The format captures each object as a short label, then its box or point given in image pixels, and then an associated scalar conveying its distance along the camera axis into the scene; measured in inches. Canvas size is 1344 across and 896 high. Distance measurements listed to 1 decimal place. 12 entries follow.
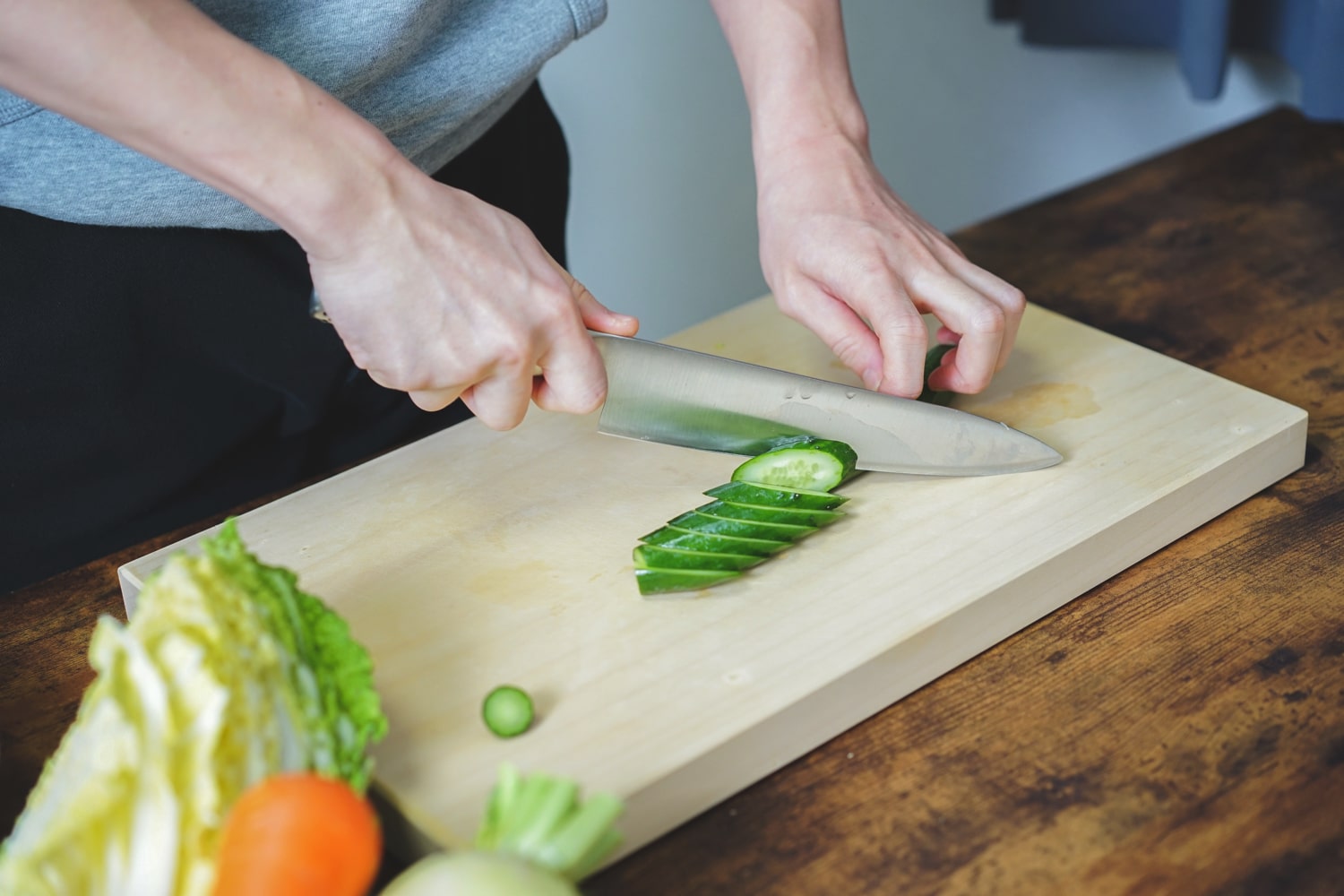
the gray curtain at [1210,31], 48.1
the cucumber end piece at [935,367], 36.7
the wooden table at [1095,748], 28.2
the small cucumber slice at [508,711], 29.3
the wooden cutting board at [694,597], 29.6
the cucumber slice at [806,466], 33.8
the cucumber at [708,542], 32.2
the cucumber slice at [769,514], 32.8
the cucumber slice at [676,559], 31.9
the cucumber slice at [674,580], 31.8
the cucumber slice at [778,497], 33.0
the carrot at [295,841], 24.8
